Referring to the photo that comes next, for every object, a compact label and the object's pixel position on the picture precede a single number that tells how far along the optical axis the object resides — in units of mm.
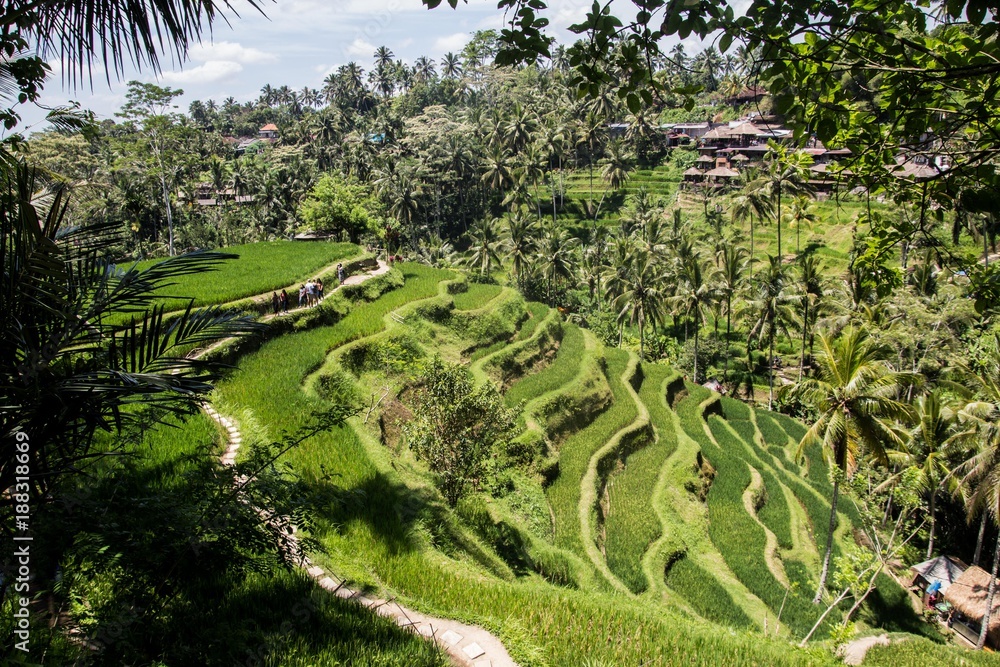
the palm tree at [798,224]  54306
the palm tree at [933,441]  23062
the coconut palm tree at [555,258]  48062
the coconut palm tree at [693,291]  41469
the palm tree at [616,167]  64875
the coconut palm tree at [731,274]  40478
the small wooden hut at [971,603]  20394
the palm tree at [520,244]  48000
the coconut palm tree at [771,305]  40281
